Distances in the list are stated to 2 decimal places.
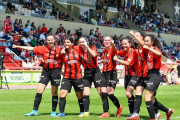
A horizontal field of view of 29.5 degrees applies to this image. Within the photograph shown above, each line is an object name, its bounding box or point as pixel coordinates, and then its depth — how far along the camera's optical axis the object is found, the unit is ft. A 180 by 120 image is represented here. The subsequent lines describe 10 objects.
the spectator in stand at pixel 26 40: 88.72
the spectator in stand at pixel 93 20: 128.13
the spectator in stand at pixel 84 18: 127.13
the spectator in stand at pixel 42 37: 93.35
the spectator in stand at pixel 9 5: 96.83
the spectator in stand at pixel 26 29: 93.13
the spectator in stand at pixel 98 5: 145.07
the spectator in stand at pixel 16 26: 91.66
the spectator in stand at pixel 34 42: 91.20
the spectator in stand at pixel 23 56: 87.49
